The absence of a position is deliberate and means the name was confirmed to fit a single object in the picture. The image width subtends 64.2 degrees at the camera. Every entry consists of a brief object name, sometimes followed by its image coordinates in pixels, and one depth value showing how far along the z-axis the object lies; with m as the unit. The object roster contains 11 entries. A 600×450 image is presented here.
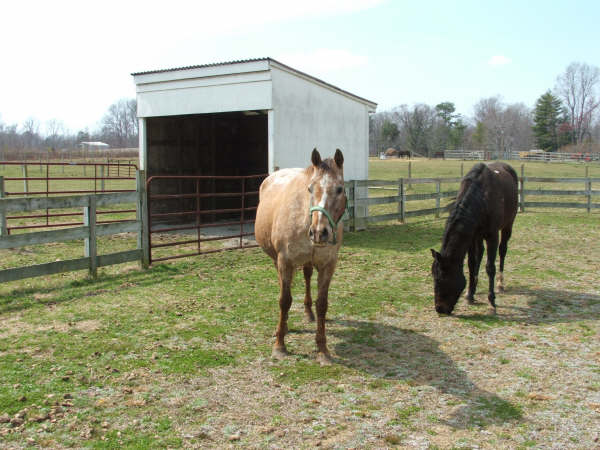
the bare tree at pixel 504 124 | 68.69
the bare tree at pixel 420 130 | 68.69
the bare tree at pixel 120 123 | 96.06
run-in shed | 9.63
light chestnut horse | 3.66
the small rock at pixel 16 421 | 2.91
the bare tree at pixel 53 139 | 82.56
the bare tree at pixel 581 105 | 65.00
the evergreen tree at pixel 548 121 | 59.28
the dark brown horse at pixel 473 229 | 5.09
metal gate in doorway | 8.76
